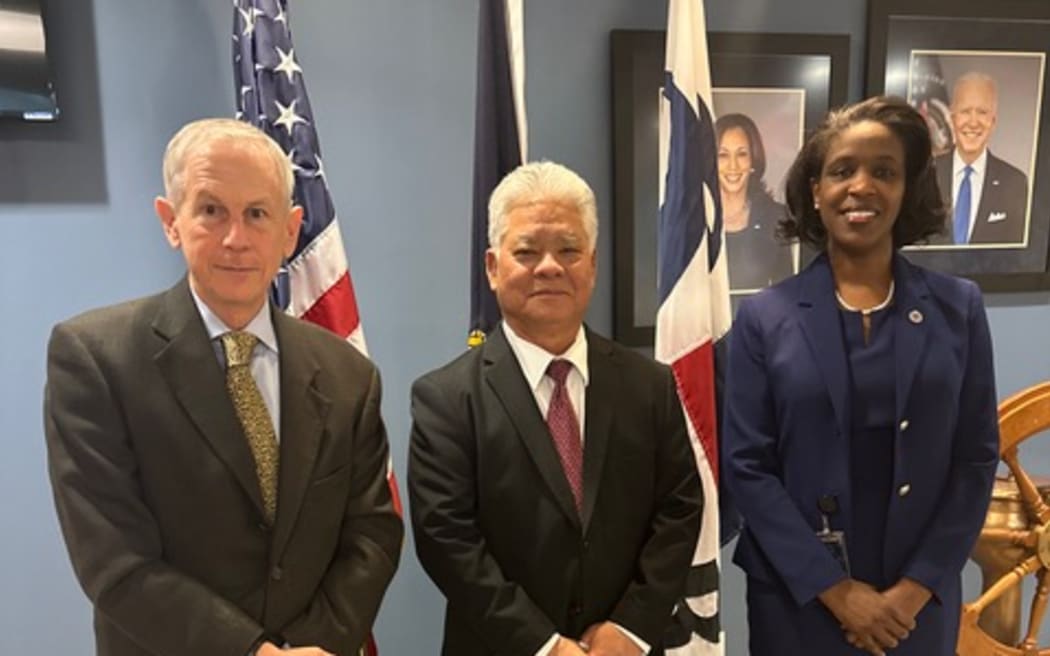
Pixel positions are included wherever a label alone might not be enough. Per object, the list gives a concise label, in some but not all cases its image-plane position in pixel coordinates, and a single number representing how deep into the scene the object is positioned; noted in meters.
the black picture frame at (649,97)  2.18
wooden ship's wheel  1.94
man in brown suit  1.15
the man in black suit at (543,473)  1.38
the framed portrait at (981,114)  2.32
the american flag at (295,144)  1.75
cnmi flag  1.83
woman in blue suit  1.50
